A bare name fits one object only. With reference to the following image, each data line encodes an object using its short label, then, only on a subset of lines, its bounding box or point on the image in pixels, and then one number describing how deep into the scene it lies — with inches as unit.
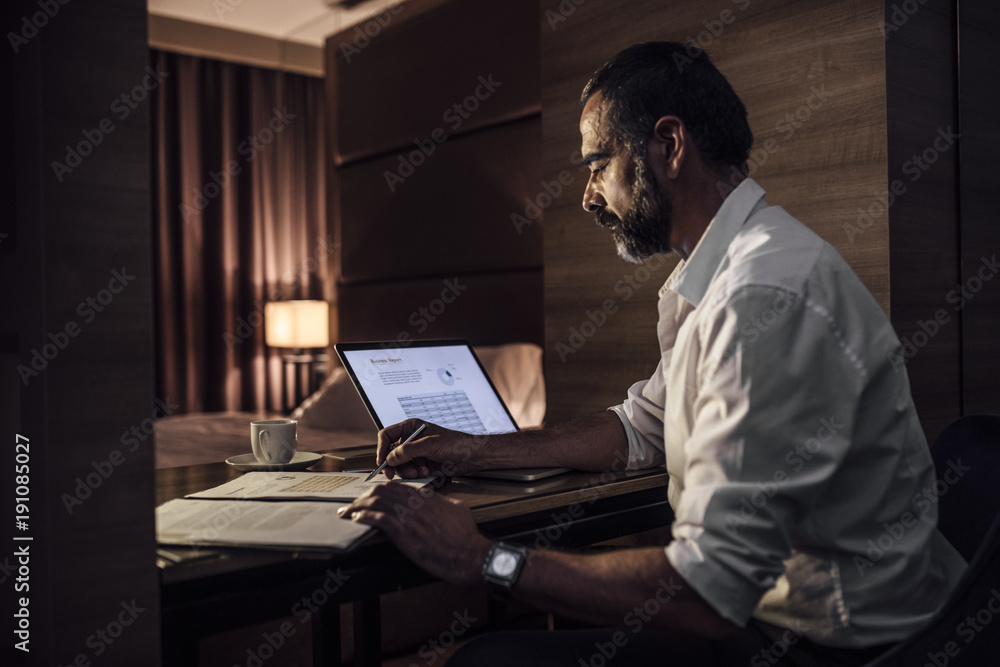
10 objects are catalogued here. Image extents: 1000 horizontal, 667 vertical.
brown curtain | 191.8
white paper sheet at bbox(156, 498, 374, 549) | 34.3
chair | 32.7
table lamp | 186.7
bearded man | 32.3
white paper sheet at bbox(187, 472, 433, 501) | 43.2
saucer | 54.6
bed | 107.1
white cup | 54.3
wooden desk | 31.8
